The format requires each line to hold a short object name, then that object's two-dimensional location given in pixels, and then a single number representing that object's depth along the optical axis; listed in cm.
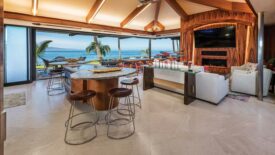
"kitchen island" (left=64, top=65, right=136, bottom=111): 289
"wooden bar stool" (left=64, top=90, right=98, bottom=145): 236
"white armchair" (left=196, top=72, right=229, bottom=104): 379
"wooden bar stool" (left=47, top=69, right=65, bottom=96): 509
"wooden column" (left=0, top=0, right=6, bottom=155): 59
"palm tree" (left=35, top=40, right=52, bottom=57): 704
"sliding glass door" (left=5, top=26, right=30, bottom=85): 576
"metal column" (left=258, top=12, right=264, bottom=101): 415
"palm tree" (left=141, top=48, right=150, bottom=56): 1145
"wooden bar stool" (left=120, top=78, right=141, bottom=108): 342
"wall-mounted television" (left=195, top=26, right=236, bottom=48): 653
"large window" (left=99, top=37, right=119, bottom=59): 1023
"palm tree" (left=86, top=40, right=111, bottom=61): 851
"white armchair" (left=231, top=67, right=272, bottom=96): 434
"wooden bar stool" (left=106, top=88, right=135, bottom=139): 261
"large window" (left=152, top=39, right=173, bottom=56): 1162
